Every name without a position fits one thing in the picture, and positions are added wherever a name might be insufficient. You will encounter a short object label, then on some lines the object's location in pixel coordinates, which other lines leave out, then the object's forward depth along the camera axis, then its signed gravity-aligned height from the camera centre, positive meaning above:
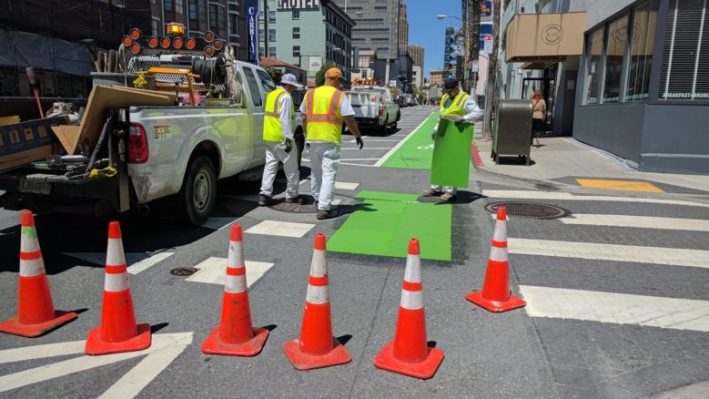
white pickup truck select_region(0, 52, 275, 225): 4.96 -0.70
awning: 17.28 +2.33
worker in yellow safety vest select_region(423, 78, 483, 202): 8.02 +0.01
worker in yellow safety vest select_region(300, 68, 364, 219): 7.09 -0.30
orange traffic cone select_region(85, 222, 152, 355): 3.53 -1.39
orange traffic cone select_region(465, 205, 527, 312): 4.26 -1.34
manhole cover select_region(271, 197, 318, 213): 7.71 -1.51
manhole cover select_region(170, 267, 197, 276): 4.98 -1.58
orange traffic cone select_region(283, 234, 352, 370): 3.34 -1.43
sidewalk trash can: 12.43 -0.48
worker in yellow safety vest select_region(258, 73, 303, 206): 7.55 -0.50
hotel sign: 89.44 +16.09
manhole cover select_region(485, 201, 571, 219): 7.58 -1.48
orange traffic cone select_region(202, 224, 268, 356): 3.46 -1.40
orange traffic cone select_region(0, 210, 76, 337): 3.75 -1.38
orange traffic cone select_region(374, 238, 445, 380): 3.27 -1.42
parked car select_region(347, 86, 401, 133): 20.45 -0.12
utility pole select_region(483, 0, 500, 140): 19.03 +0.97
